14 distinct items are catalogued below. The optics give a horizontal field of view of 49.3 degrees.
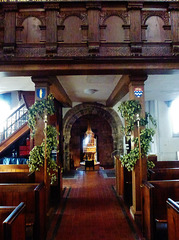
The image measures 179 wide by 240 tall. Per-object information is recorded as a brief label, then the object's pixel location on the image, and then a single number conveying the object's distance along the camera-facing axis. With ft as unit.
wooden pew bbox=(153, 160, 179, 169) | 17.01
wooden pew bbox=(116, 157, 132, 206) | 15.86
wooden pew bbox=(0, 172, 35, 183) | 12.44
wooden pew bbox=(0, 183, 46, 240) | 9.89
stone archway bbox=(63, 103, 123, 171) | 28.27
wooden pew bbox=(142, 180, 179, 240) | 9.61
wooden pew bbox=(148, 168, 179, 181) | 13.38
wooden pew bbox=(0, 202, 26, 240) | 6.05
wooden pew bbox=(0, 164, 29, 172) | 16.38
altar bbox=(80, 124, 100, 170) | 28.86
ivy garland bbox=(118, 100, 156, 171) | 11.84
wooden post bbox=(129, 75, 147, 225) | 12.02
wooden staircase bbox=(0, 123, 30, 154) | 23.67
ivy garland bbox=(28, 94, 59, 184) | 11.74
